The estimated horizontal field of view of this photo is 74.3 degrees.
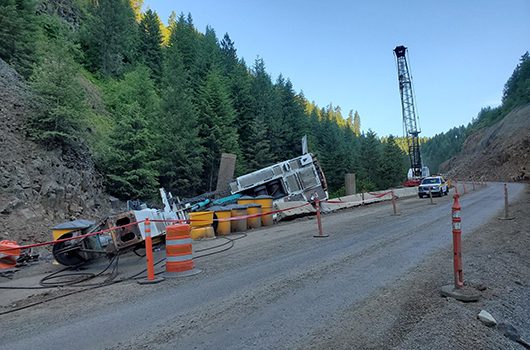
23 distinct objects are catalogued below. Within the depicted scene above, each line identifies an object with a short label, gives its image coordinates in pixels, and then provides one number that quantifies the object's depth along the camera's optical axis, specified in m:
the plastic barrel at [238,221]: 15.17
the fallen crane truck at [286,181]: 20.72
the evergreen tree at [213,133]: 31.78
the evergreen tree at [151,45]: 50.91
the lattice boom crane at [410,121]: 44.19
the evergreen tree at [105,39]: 39.75
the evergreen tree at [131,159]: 19.39
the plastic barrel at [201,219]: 13.70
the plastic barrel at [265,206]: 16.64
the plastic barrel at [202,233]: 13.46
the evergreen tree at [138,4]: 117.54
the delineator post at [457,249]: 5.58
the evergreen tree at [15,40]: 20.97
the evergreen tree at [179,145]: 25.36
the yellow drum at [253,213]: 15.90
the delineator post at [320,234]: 11.77
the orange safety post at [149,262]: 7.38
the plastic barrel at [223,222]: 14.48
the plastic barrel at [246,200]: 16.89
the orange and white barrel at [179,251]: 7.96
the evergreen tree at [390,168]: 53.95
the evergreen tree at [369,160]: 55.34
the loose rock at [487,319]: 4.54
